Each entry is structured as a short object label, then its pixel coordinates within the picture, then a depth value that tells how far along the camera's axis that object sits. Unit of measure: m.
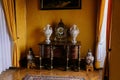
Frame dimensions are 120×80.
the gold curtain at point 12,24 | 3.31
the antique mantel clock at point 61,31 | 3.75
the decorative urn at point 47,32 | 3.64
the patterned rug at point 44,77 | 3.03
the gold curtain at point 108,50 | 1.84
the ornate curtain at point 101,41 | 3.43
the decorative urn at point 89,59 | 3.51
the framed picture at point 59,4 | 3.72
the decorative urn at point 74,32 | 3.59
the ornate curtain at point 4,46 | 3.31
